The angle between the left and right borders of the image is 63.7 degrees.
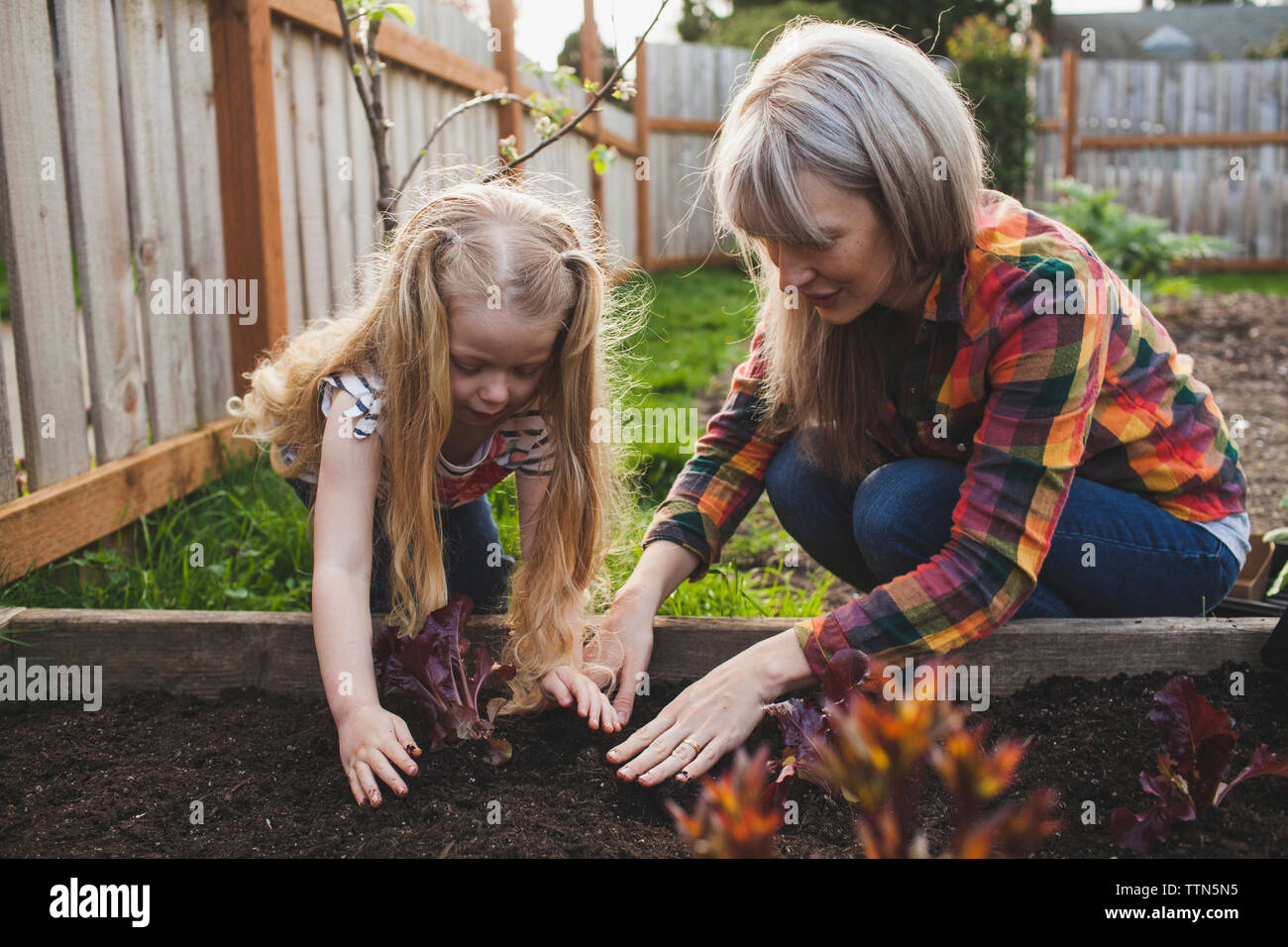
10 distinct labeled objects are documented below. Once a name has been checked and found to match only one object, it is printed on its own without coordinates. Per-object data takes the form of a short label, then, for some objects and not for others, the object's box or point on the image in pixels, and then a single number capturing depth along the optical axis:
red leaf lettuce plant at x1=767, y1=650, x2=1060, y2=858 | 0.60
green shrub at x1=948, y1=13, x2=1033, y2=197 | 11.06
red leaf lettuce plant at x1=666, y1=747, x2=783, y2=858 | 0.64
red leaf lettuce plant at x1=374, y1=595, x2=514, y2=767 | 1.78
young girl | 1.78
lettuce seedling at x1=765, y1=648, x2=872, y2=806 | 1.60
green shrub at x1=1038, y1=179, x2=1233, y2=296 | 8.17
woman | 1.72
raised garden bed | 1.53
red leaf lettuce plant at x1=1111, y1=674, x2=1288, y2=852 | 1.45
